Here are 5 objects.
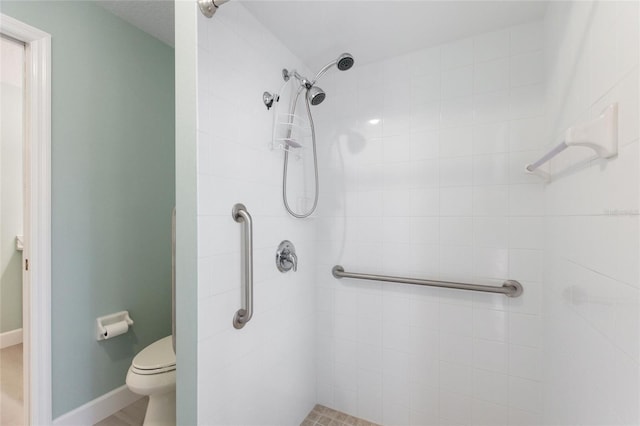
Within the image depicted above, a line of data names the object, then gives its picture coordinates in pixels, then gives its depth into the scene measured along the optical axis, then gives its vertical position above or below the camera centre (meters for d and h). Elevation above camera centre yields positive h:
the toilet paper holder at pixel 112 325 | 1.62 -0.67
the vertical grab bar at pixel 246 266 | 1.17 -0.23
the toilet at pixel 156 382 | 1.37 -0.83
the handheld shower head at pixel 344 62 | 1.27 +0.69
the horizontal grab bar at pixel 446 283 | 1.32 -0.36
